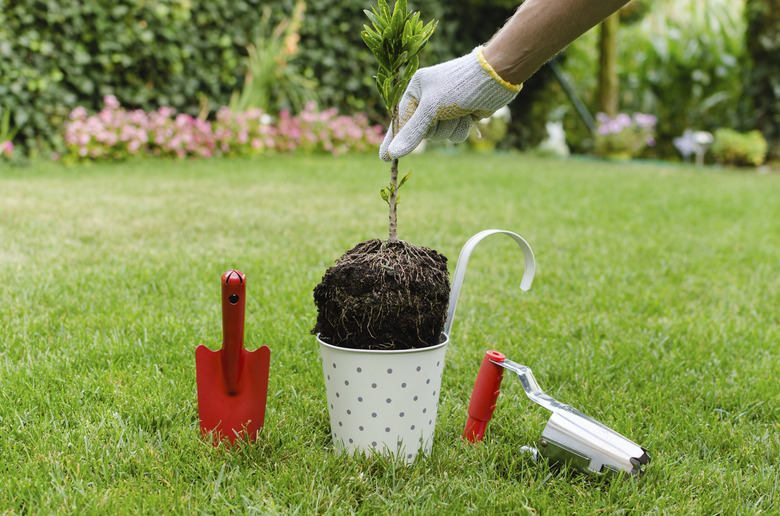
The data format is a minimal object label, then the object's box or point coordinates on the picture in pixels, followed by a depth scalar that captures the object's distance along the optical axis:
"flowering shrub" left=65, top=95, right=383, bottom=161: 5.46
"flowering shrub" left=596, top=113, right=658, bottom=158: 8.77
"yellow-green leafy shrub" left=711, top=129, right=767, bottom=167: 8.14
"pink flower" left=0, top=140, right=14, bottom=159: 5.10
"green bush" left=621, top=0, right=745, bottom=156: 9.28
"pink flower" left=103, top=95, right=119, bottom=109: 5.59
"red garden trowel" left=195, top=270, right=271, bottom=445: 1.42
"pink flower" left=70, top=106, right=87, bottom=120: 5.41
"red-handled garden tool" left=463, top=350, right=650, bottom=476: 1.39
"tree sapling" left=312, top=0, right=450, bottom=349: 1.39
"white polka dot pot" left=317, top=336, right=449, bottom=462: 1.38
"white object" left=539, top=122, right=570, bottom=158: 9.11
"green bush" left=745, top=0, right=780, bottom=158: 7.93
